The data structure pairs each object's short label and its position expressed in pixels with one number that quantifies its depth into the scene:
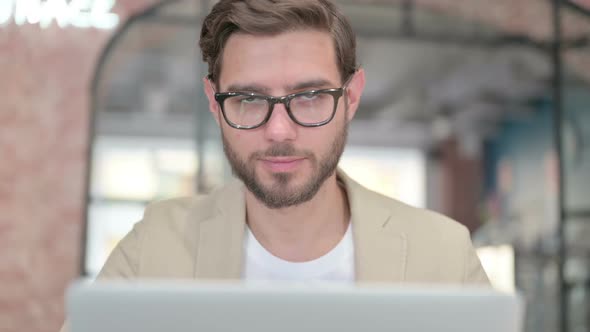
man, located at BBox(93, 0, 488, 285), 1.45
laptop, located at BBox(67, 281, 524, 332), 0.72
